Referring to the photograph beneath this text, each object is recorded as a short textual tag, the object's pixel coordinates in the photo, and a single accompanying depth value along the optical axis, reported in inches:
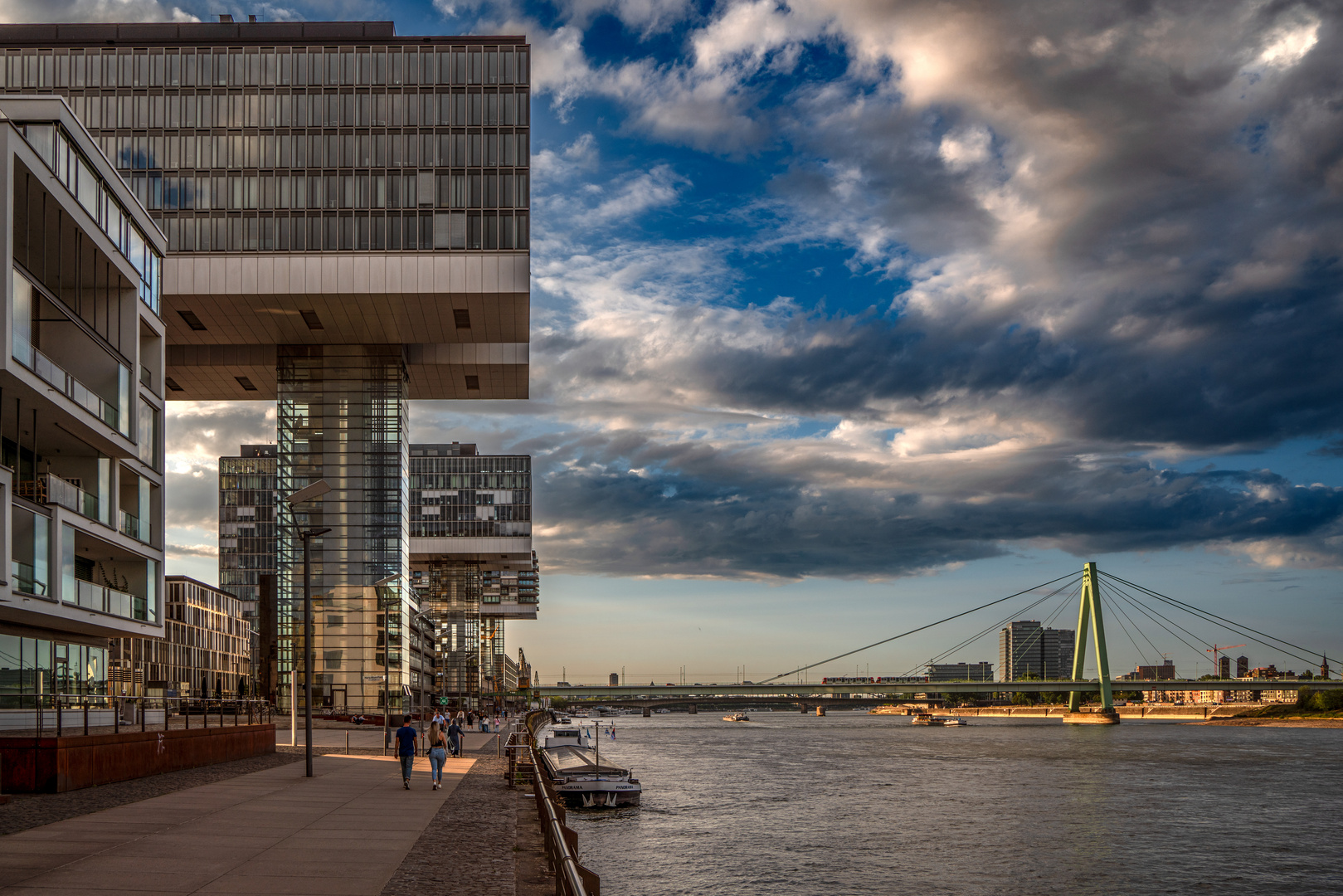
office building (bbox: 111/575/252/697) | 4756.4
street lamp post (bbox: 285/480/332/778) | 1327.5
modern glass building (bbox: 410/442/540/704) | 6304.1
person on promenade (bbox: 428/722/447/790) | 1247.5
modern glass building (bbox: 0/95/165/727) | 1334.9
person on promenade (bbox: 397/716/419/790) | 1237.7
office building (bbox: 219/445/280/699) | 6210.6
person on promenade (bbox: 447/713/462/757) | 1968.5
